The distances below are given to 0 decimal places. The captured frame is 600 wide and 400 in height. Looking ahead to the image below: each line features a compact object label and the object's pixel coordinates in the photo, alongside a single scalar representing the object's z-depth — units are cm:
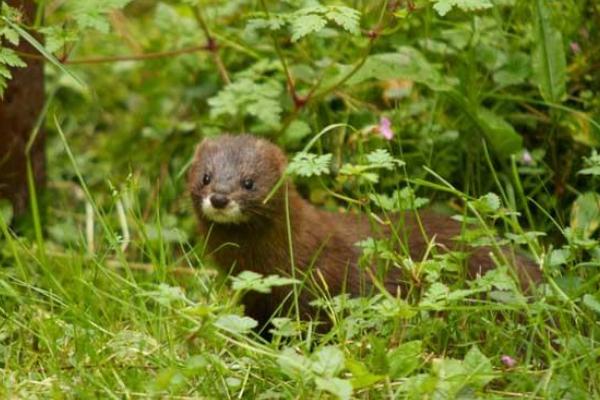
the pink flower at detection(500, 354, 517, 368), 820
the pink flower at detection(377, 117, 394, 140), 1091
